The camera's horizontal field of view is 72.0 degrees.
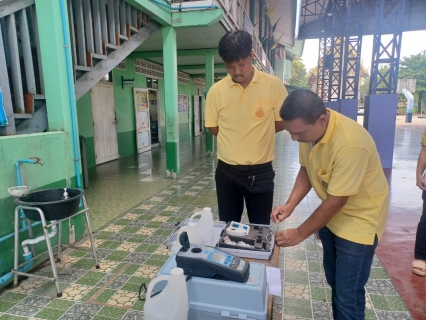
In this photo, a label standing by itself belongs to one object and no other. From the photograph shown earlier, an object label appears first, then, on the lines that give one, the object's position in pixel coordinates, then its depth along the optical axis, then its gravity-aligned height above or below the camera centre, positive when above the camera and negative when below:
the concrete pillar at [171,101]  5.91 +0.20
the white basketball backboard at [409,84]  33.25 +2.60
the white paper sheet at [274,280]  1.31 -0.77
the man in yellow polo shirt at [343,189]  1.29 -0.38
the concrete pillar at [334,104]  14.54 +0.21
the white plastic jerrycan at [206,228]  1.59 -0.64
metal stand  2.27 -1.14
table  1.25 -0.74
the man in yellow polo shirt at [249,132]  2.00 -0.15
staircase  2.90 +0.84
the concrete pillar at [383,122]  6.89 -0.34
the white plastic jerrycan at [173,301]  1.10 -0.71
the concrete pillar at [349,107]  12.08 +0.04
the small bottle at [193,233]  1.53 -0.63
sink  2.29 -0.73
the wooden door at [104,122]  7.59 -0.28
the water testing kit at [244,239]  1.47 -0.69
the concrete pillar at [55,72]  2.94 +0.42
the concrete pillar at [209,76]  8.45 +0.99
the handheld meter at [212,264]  1.16 -0.62
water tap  2.58 -0.42
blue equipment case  1.12 -0.74
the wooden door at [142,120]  9.46 -0.28
